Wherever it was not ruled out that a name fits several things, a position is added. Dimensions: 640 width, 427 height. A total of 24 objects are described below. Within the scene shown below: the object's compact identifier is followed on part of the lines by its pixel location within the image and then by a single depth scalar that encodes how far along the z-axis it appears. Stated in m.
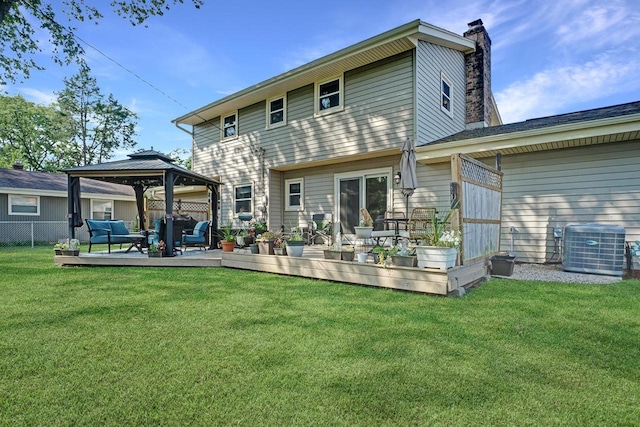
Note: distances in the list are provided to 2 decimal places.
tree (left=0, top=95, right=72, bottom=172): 23.83
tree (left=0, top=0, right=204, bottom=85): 10.11
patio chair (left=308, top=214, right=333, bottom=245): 9.59
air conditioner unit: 5.65
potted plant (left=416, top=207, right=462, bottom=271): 4.19
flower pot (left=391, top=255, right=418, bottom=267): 4.53
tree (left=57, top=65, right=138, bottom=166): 24.66
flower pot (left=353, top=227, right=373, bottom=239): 5.88
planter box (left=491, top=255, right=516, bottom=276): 5.76
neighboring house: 14.33
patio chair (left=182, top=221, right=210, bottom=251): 8.30
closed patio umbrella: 6.43
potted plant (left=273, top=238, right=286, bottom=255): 6.31
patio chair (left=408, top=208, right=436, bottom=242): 6.71
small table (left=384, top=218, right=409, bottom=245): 6.78
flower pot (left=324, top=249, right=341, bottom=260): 5.41
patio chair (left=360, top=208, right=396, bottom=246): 6.10
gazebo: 7.35
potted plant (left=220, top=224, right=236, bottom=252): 7.08
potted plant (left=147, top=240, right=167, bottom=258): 7.13
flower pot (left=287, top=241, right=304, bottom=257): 6.05
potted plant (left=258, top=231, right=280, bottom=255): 6.42
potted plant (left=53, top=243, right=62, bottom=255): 7.09
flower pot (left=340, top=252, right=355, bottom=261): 5.34
